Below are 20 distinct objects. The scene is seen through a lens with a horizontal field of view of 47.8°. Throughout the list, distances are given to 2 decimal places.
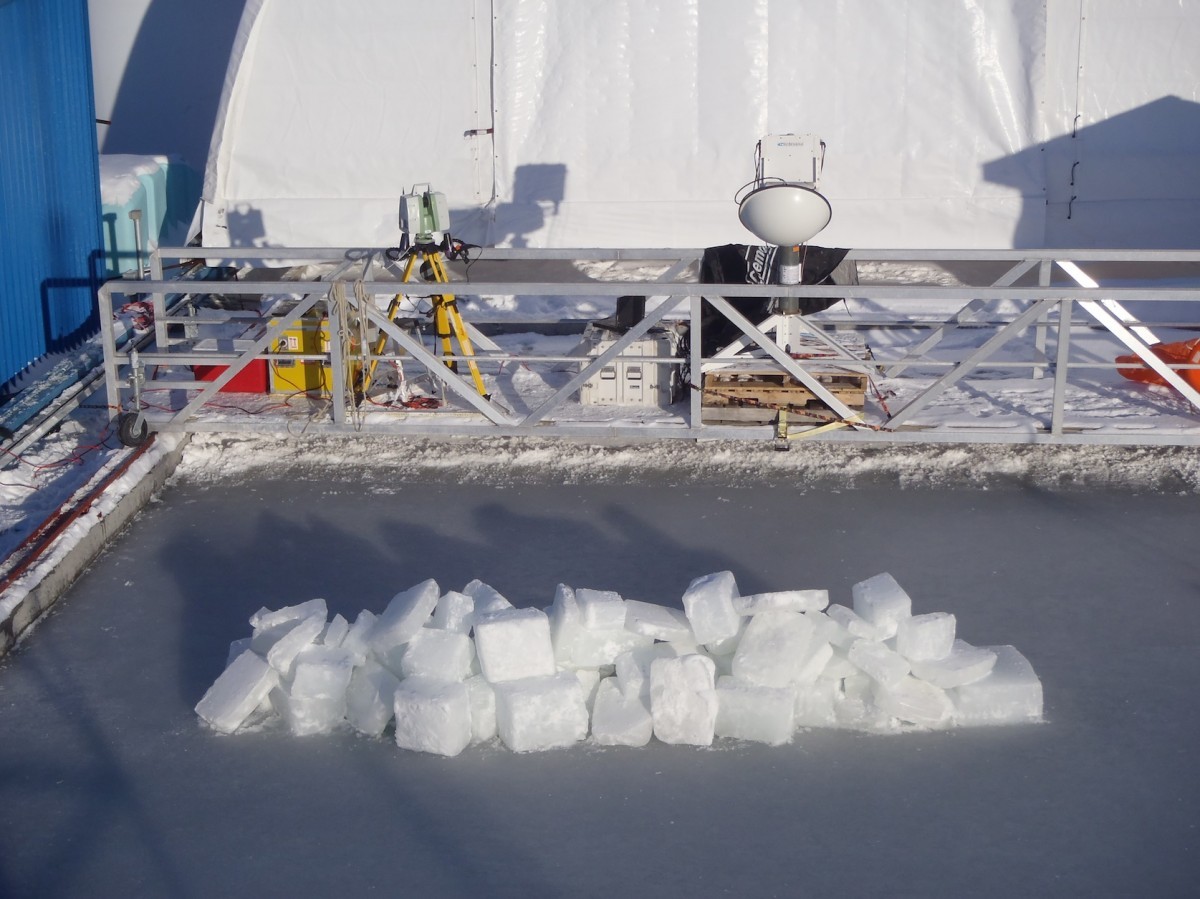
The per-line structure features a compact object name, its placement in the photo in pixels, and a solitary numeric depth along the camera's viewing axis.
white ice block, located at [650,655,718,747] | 5.00
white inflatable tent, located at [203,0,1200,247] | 12.16
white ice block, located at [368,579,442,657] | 5.22
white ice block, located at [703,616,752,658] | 5.33
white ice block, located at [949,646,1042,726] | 5.18
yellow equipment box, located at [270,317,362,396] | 9.06
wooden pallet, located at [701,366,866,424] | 8.27
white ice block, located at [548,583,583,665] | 5.23
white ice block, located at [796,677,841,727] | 5.18
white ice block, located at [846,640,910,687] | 5.10
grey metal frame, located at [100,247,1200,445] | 7.76
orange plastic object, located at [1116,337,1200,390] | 8.77
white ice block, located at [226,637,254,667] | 5.55
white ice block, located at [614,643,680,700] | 5.13
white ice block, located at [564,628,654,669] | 5.28
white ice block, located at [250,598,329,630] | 5.45
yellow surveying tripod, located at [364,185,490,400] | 8.59
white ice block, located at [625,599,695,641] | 5.32
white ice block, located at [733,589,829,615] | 5.30
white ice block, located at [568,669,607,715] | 5.22
